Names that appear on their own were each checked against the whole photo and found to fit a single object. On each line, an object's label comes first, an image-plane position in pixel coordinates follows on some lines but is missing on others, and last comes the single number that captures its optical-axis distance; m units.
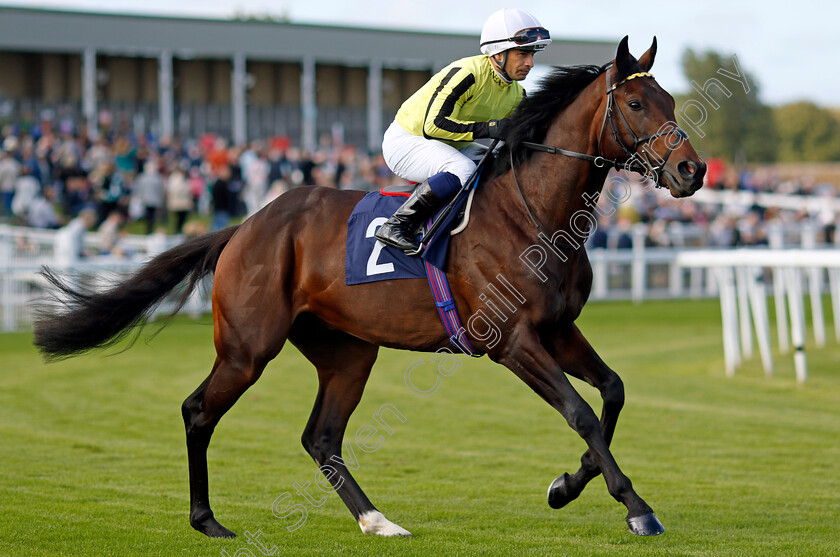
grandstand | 51.62
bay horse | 8.59
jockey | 9.20
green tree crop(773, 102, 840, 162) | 149.25
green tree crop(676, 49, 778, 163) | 124.68
